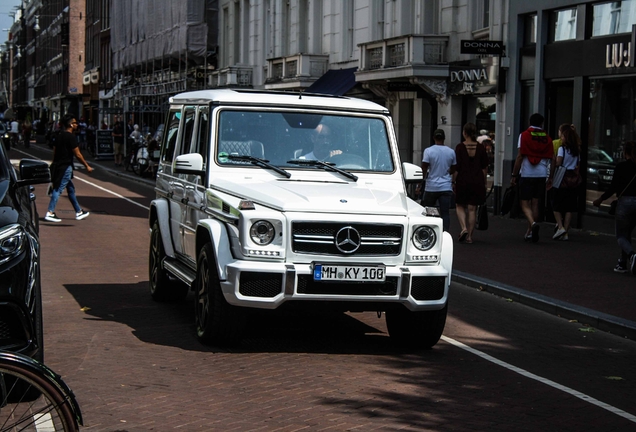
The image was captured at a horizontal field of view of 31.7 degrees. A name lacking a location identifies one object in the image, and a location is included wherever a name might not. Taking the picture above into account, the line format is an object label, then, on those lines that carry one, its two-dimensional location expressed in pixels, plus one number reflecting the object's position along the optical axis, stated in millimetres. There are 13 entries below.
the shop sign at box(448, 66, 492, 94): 24344
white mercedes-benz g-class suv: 7930
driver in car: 9250
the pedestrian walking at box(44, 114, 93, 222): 19969
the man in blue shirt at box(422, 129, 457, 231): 16500
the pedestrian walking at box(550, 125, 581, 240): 17516
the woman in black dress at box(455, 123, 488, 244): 16750
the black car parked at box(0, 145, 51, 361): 5953
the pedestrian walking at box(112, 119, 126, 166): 48250
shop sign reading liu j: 18625
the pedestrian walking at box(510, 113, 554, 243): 17328
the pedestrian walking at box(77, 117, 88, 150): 61509
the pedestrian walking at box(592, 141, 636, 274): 13055
